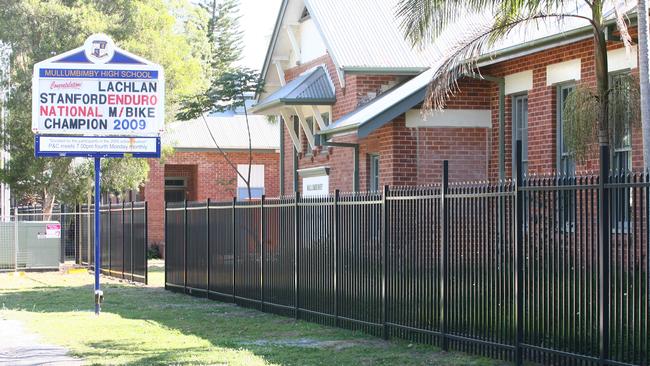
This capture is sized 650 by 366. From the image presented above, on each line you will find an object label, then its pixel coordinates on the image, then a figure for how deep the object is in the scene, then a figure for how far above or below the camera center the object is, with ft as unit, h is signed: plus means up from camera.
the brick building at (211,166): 141.18 +4.00
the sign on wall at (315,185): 84.28 +0.81
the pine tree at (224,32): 228.84 +34.78
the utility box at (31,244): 103.81 -4.64
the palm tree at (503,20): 43.55 +7.28
